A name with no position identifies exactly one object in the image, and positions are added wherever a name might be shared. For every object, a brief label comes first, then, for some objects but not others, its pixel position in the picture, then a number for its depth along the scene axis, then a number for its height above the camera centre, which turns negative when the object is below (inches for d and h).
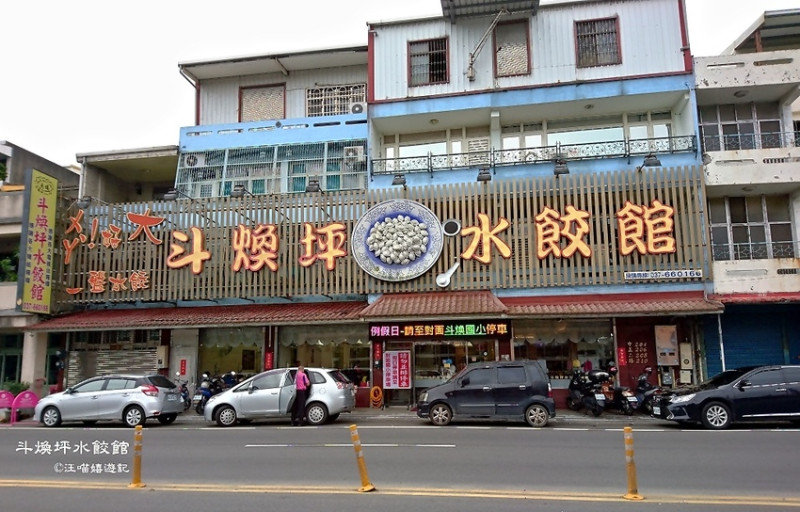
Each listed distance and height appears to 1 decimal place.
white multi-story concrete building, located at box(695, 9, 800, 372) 703.1 +171.4
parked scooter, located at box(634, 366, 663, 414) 613.2 -67.2
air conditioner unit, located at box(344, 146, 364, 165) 855.7 +257.6
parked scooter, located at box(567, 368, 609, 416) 620.7 -67.0
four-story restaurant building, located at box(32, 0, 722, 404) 721.6 +144.9
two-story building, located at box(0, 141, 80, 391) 810.2 +114.7
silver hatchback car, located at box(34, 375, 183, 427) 628.7 -68.7
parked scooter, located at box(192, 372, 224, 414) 705.0 -66.2
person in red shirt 590.2 -61.4
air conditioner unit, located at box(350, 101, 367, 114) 895.7 +339.8
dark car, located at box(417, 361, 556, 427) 556.7 -60.7
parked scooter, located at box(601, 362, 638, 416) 610.2 -71.1
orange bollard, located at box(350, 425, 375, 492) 281.6 -64.4
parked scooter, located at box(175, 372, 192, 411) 707.1 -67.8
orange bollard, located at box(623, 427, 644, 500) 273.7 -70.0
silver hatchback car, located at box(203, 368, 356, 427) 603.8 -65.7
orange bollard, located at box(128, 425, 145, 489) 306.8 -68.6
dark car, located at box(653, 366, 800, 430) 513.0 -63.8
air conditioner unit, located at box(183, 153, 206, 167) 895.7 +266.3
